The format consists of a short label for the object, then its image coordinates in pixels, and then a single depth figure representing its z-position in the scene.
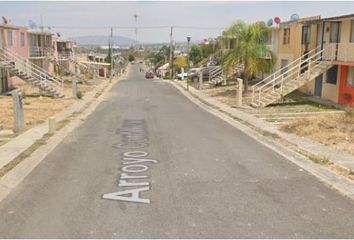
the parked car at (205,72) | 46.59
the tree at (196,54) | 85.88
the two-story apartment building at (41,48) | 42.72
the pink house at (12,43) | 33.22
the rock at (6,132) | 16.11
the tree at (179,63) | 83.24
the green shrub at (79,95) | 30.69
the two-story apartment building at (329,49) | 23.55
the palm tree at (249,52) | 29.06
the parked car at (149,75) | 77.38
